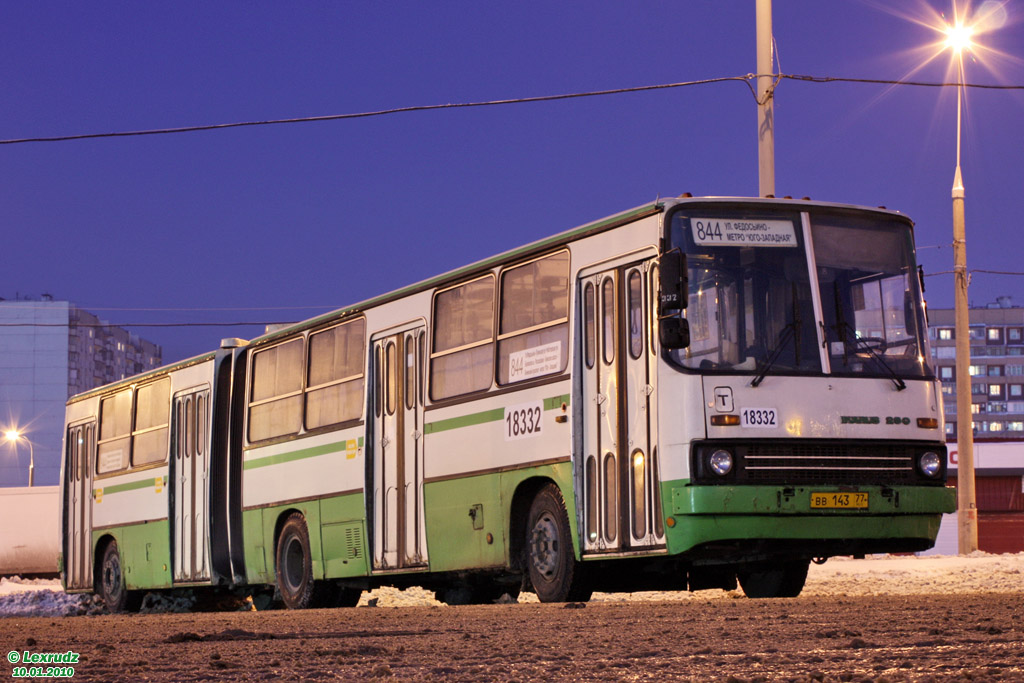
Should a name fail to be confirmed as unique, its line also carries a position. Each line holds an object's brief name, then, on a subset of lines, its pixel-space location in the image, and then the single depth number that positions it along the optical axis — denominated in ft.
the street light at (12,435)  292.86
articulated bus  39.09
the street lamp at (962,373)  88.17
